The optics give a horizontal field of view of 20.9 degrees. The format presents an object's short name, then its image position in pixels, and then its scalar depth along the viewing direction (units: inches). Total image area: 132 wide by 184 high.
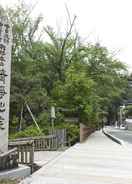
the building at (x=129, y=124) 2159.1
